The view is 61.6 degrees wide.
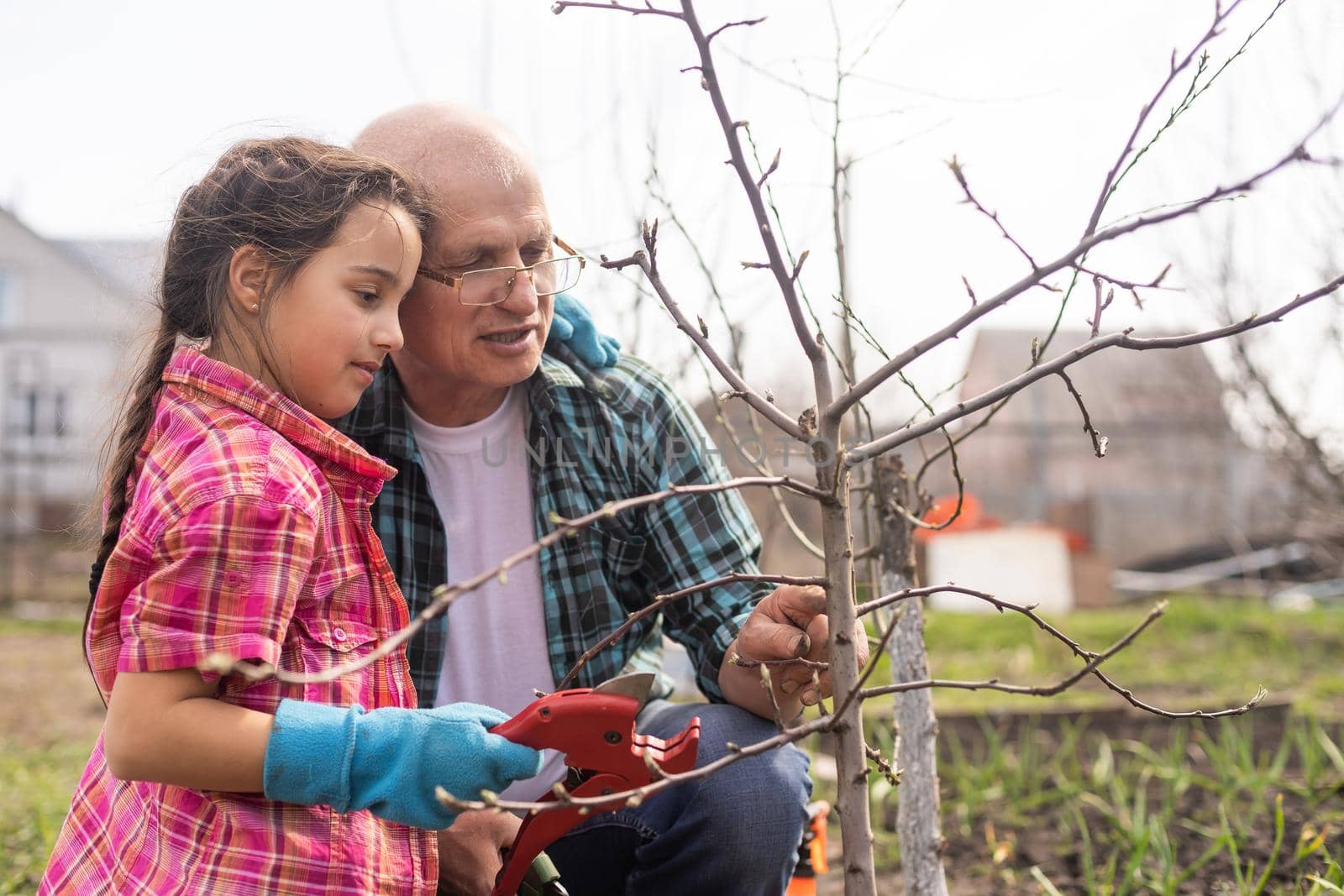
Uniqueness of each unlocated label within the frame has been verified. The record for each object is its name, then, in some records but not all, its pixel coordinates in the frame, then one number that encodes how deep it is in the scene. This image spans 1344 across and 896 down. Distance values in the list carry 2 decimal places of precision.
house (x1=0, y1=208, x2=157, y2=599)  14.11
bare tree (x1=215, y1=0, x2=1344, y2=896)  1.07
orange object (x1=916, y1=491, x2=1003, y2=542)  7.54
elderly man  1.71
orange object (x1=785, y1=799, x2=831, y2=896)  1.85
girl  1.24
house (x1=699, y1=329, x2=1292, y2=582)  7.54
